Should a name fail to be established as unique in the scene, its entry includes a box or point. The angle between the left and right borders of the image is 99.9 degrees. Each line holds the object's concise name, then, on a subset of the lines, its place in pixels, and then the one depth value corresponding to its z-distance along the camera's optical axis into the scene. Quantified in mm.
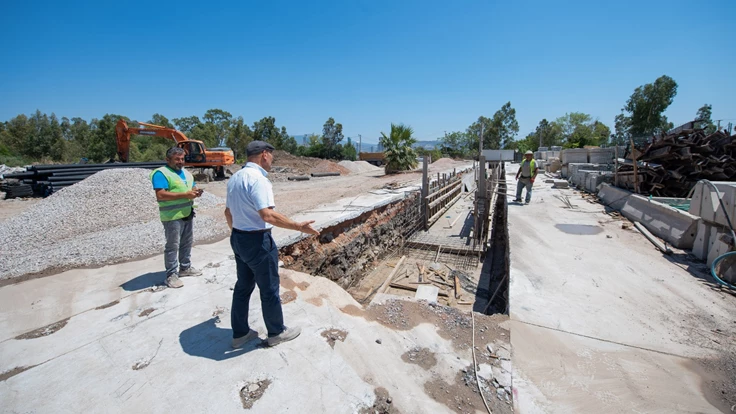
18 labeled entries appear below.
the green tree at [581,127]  44459
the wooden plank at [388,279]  6371
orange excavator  13812
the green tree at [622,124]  38625
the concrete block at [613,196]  7742
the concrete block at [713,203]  4098
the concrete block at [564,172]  14756
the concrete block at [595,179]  10066
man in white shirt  2258
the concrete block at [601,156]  15258
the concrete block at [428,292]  5832
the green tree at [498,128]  49156
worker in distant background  8617
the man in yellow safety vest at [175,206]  3336
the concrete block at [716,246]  4059
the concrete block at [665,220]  4879
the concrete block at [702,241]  4500
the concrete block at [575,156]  15625
